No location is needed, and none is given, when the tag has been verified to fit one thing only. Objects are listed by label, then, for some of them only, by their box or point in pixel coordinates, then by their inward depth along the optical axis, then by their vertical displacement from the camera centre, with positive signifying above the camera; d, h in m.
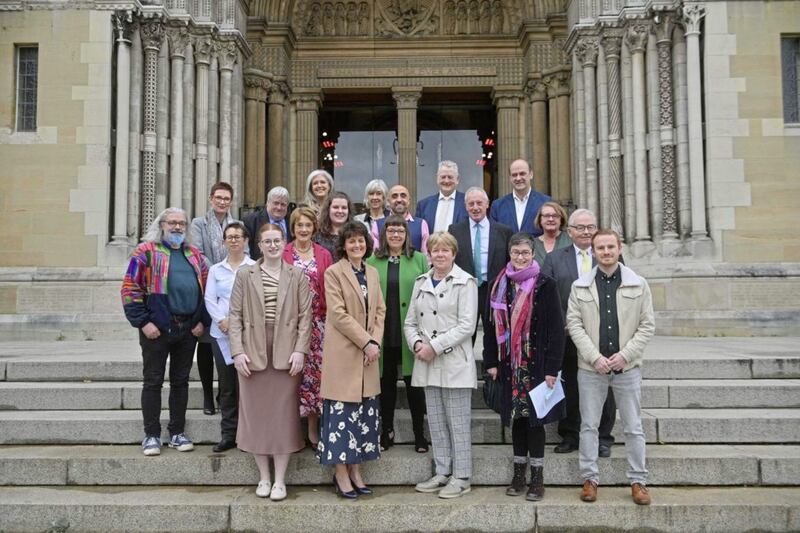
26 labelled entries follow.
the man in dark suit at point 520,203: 6.28 +0.99
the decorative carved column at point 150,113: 12.21 +3.68
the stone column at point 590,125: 13.54 +3.75
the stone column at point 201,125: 13.20 +3.72
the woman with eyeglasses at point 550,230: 5.70 +0.64
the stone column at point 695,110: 11.35 +3.40
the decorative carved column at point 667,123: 11.89 +3.37
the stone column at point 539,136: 16.02 +4.17
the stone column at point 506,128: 16.52 +4.53
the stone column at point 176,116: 12.68 +3.76
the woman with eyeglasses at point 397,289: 5.40 +0.11
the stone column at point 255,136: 15.54 +4.12
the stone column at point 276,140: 16.19 +4.18
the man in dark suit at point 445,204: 6.28 +0.99
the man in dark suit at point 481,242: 5.87 +0.55
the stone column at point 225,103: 13.68 +4.32
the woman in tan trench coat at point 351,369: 4.91 -0.52
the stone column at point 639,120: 12.33 +3.52
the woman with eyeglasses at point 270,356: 5.00 -0.43
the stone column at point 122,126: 11.59 +3.27
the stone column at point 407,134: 16.62 +4.38
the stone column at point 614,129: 12.93 +3.51
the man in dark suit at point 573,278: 5.45 +0.18
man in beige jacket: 4.83 -0.34
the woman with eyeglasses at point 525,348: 4.86 -0.37
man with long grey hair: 5.41 -0.06
